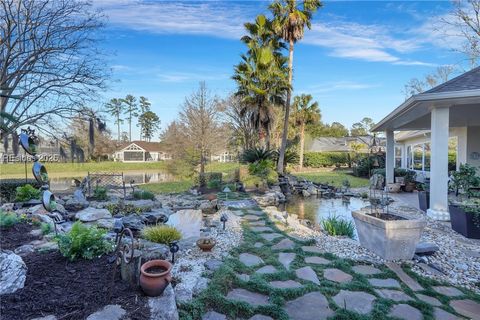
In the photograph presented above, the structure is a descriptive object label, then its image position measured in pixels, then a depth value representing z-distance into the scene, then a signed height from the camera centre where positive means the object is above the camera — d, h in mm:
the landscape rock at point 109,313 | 1851 -1090
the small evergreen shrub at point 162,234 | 3907 -1156
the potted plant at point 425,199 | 6921 -1200
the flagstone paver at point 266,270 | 3295 -1401
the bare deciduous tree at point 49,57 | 8945 +3230
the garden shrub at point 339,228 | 5096 -1420
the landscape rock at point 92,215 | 5205 -1192
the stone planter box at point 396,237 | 3613 -1122
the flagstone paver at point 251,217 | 6084 -1452
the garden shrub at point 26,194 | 7246 -1066
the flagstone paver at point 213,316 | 2330 -1377
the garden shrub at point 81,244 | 2822 -934
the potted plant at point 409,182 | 11484 -1279
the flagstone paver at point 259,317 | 2398 -1418
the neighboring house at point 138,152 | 40912 +68
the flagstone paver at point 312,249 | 4021 -1421
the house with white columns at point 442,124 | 5672 +948
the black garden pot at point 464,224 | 4809 -1281
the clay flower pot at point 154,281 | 2234 -1036
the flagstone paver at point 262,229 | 5152 -1434
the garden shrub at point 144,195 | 8531 -1314
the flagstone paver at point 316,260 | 3632 -1425
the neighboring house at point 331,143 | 32875 +963
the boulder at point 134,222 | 4806 -1260
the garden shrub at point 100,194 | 8359 -1240
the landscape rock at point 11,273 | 2199 -997
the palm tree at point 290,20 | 13262 +6269
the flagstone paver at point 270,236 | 4645 -1425
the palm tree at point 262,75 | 13219 +3687
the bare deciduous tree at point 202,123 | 16828 +1835
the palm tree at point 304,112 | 21984 +3150
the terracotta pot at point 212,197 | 7573 -1238
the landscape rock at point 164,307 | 2008 -1162
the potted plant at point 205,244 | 3785 -1250
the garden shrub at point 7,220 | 4117 -1011
